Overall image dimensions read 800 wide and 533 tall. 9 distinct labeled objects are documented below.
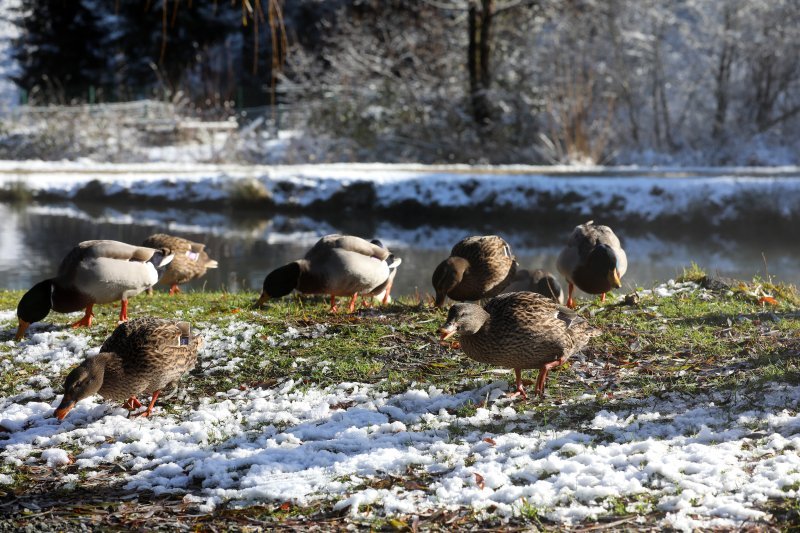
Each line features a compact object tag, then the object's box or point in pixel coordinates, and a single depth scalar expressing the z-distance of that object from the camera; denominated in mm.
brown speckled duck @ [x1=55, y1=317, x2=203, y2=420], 8977
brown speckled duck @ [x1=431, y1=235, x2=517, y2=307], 12883
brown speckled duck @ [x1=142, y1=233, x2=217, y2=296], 15437
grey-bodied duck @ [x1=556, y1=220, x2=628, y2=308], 13211
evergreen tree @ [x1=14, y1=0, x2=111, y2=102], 64062
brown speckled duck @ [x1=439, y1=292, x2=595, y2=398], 9336
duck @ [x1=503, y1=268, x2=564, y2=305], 13578
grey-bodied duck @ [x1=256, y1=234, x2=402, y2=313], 12984
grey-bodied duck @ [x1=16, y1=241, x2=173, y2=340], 11695
